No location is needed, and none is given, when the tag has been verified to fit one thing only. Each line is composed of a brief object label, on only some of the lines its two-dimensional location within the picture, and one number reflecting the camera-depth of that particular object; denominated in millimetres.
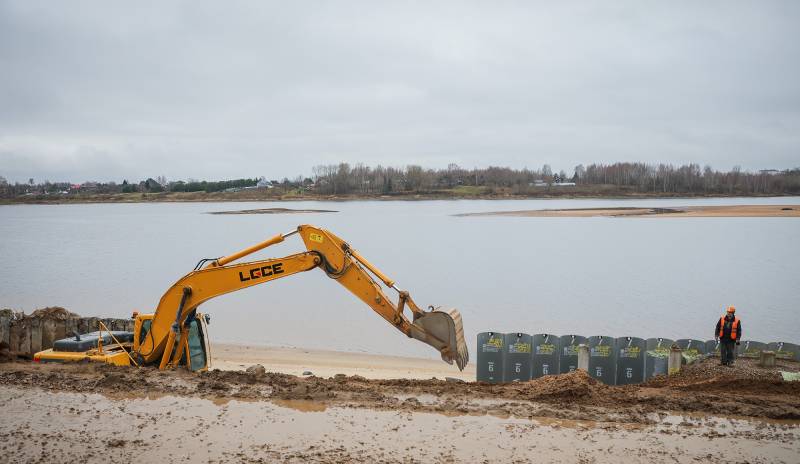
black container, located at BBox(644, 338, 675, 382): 13688
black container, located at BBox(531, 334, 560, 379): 14062
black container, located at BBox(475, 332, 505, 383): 14258
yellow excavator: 10133
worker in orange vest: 13094
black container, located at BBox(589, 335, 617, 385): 13883
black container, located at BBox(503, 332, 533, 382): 14125
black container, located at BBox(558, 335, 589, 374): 14039
